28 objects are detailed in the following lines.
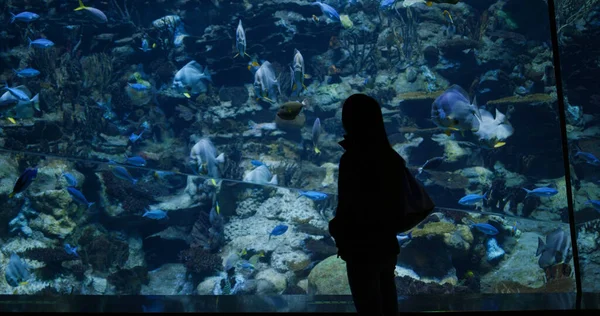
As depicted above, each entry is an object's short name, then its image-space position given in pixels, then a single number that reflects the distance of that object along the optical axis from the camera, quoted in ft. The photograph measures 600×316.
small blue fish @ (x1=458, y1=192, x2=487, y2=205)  16.44
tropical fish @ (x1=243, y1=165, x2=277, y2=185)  18.86
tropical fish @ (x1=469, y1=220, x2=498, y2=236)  16.25
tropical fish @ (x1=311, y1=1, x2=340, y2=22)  25.19
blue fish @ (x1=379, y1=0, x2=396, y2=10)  32.20
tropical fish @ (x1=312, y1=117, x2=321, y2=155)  20.05
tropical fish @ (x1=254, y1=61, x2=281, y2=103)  16.29
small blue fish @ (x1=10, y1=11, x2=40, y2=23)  24.08
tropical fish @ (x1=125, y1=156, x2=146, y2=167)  18.75
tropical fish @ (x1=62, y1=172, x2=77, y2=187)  19.47
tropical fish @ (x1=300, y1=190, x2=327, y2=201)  18.05
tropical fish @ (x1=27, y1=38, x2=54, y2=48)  23.48
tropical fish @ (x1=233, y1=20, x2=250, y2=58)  19.02
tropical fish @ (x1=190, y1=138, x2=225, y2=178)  17.94
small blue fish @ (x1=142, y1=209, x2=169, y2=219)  18.85
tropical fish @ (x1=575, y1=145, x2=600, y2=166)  16.81
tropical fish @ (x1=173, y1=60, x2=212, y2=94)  20.99
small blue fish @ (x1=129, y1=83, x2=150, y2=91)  25.39
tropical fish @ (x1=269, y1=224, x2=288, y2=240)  17.13
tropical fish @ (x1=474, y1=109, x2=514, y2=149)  19.01
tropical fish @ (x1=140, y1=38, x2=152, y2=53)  30.60
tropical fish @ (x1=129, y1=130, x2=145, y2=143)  25.02
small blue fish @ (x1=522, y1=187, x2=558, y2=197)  16.94
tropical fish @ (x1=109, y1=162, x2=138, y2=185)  18.70
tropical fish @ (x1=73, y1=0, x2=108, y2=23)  23.41
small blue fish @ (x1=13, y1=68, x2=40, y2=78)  22.84
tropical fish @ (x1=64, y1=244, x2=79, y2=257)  18.29
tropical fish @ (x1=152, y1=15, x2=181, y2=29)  35.65
